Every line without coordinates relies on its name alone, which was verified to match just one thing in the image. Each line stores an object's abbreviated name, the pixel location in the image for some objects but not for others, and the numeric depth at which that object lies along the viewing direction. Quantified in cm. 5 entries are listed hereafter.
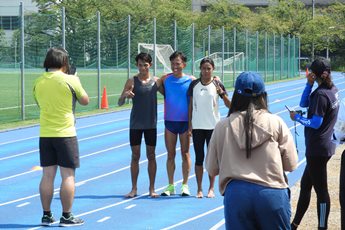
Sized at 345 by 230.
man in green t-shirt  841
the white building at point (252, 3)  9450
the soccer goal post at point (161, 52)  2801
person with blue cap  486
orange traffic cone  2492
